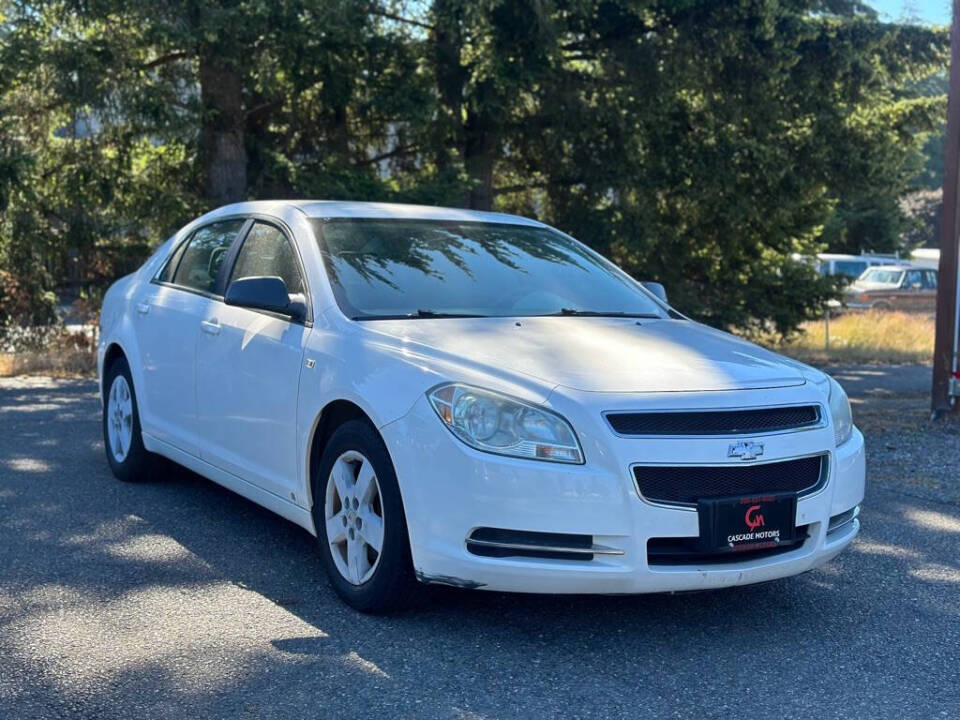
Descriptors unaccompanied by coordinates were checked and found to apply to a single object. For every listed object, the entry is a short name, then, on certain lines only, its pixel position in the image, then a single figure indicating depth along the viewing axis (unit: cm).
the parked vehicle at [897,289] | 2906
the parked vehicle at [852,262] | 3134
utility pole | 1000
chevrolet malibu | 415
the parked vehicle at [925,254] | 4647
